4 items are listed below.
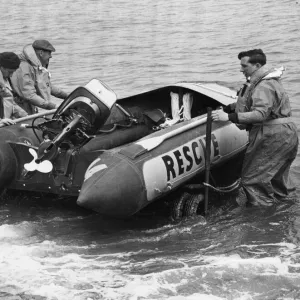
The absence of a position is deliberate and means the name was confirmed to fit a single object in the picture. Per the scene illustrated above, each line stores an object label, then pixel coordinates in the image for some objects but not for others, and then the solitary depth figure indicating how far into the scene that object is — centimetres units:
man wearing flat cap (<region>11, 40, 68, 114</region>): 893
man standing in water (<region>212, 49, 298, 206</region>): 746
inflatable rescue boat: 693
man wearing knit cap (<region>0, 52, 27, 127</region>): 798
